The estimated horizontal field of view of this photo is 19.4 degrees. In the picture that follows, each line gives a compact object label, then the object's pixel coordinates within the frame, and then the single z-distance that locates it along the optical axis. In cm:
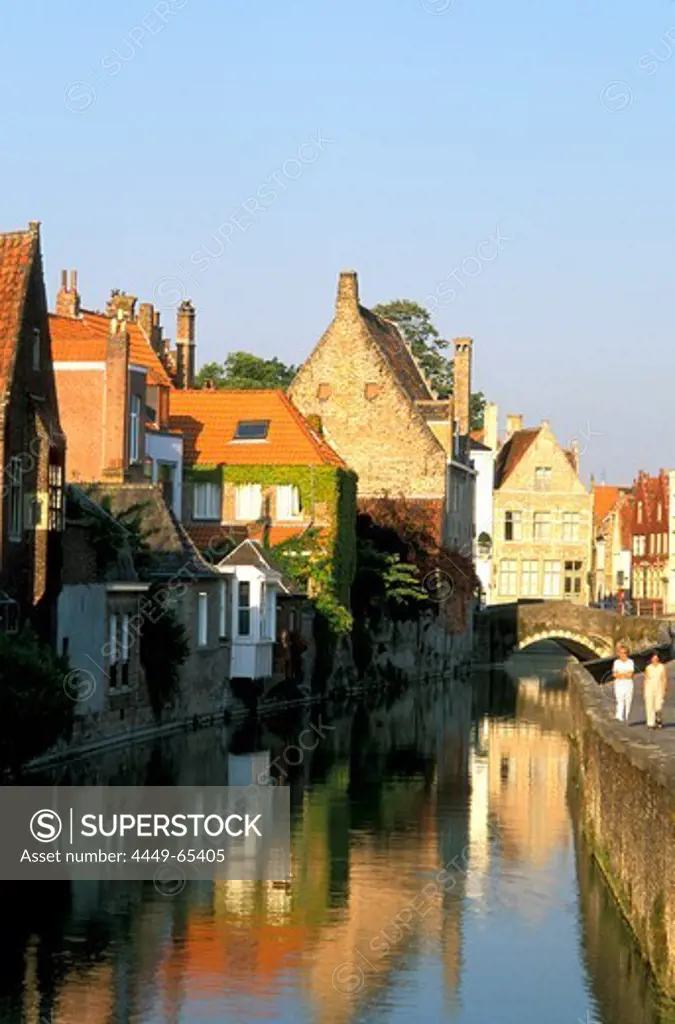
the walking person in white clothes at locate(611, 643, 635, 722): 4000
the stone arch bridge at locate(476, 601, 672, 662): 9538
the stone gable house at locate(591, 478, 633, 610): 14600
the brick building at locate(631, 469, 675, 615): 13325
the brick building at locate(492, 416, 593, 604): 11888
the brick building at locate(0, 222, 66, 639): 4353
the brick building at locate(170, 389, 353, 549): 7088
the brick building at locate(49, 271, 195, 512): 6181
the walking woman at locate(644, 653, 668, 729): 3788
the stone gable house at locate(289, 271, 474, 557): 8569
